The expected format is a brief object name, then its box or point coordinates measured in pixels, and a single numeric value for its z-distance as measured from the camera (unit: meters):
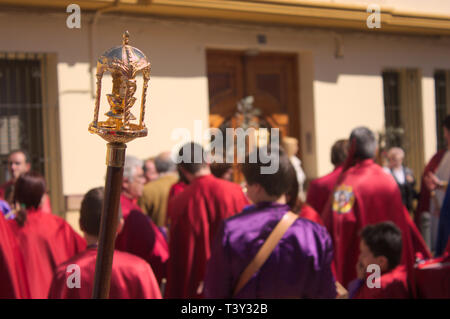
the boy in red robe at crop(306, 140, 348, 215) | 5.27
